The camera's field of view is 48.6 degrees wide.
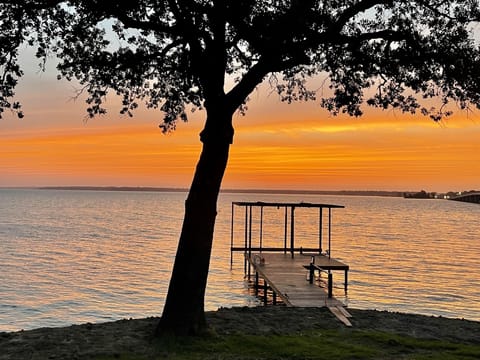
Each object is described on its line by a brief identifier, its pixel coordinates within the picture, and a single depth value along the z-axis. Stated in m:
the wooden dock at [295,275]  21.66
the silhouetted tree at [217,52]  10.89
